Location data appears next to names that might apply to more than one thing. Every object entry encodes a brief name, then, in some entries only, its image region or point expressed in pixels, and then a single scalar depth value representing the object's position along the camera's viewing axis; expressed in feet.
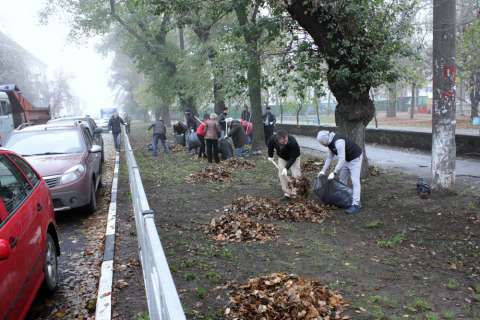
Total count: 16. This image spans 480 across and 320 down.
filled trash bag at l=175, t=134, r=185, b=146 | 68.08
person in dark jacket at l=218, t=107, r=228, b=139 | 56.18
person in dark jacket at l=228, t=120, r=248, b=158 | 49.73
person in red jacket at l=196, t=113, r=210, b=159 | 49.16
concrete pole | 27.20
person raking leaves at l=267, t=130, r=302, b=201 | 29.37
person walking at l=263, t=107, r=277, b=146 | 59.57
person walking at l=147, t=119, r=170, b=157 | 58.03
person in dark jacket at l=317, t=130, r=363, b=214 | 26.18
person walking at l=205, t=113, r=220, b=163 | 47.19
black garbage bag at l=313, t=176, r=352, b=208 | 27.14
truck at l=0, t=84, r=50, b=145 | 74.79
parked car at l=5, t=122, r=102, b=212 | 25.04
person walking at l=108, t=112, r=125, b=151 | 64.85
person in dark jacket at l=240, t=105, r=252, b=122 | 65.41
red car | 11.35
